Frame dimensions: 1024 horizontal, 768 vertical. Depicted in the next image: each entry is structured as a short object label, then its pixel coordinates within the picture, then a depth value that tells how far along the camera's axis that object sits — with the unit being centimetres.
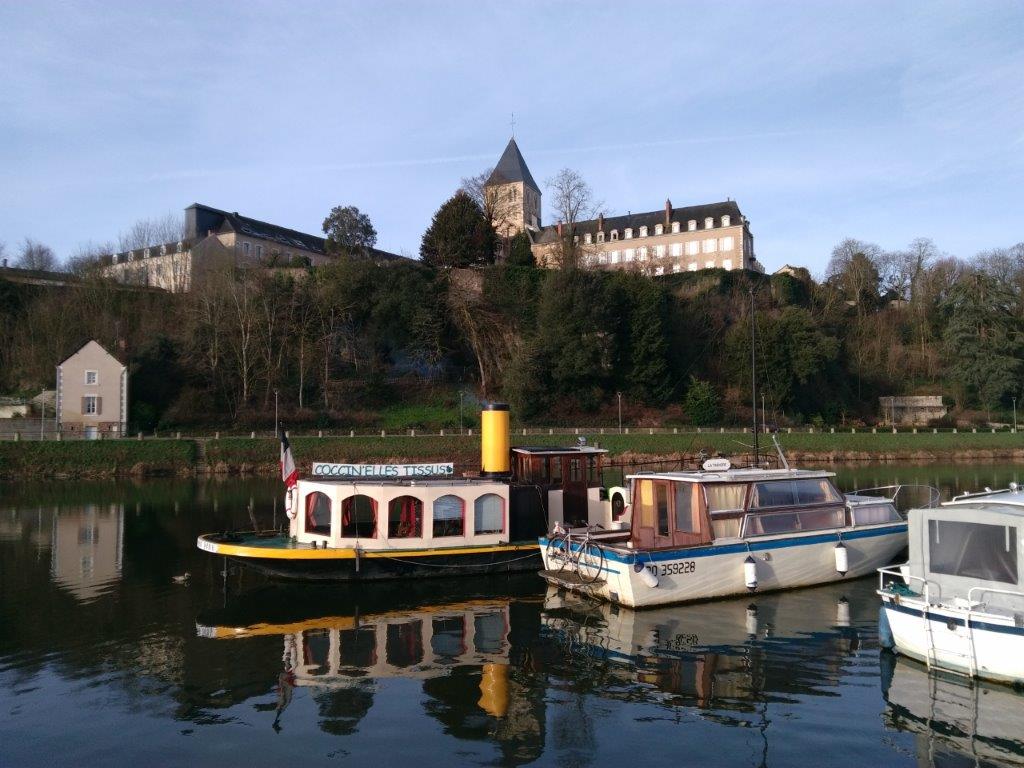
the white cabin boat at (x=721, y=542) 1387
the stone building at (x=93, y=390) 4634
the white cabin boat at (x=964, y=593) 934
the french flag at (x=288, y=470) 1723
